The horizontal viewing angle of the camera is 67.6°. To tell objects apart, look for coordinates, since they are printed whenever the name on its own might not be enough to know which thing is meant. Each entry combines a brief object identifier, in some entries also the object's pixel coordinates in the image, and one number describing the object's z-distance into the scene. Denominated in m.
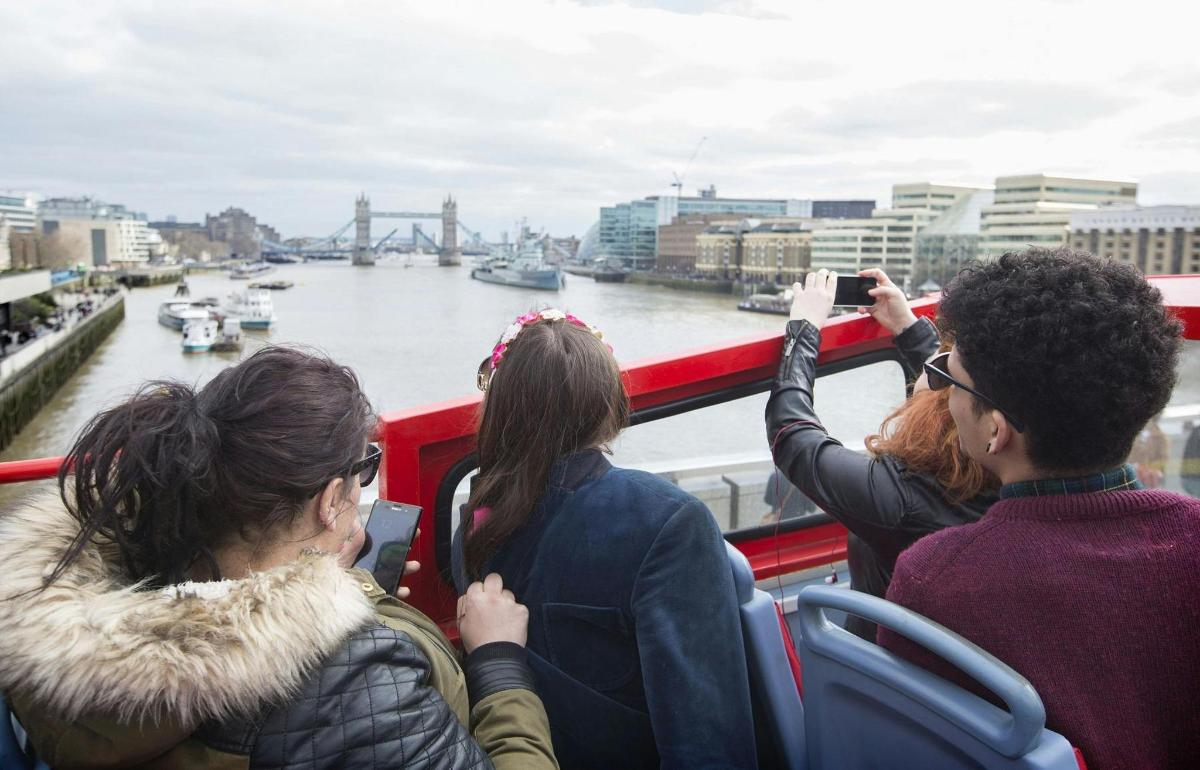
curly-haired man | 0.98
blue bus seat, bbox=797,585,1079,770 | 0.94
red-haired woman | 1.35
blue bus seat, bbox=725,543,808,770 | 1.29
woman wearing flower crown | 1.20
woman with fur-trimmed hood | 0.84
